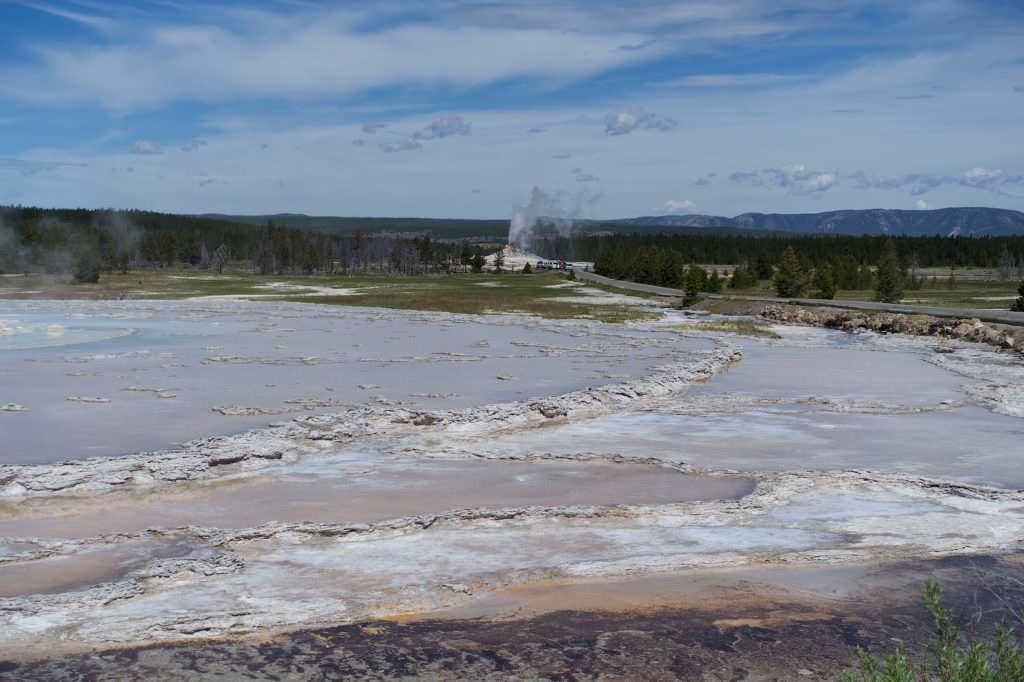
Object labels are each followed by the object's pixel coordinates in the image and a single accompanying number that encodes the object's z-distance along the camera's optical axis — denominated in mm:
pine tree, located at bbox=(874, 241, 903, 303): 52281
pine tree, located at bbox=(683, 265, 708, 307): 52019
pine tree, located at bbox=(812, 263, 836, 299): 59188
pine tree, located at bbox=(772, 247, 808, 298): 57219
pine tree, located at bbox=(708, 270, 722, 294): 63497
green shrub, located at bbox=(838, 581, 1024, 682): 4621
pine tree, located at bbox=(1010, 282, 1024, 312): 40281
